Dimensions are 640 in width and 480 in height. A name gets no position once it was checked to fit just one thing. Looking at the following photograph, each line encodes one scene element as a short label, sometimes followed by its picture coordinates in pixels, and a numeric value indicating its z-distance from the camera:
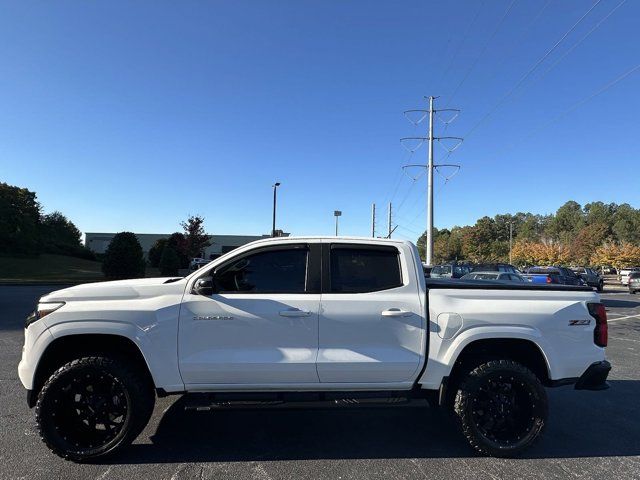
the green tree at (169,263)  33.41
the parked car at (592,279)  30.32
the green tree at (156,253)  48.62
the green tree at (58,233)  63.16
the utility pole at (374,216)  72.33
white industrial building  81.75
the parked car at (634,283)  30.81
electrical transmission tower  31.72
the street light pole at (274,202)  35.29
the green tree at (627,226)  91.38
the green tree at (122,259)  26.09
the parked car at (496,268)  20.04
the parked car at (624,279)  41.88
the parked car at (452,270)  22.81
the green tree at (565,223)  111.38
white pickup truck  4.04
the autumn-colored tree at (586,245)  70.00
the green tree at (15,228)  53.56
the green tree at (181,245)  46.62
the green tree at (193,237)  46.84
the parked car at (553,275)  21.25
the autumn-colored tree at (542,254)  68.62
